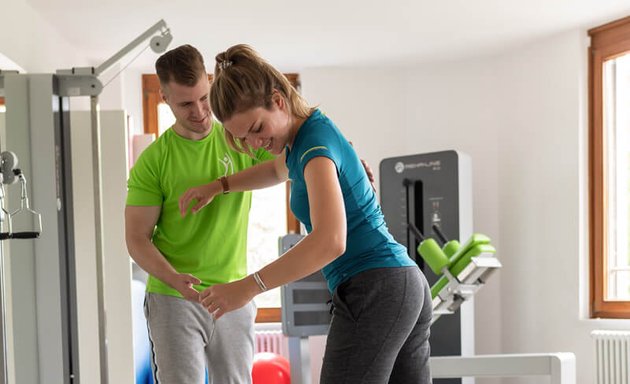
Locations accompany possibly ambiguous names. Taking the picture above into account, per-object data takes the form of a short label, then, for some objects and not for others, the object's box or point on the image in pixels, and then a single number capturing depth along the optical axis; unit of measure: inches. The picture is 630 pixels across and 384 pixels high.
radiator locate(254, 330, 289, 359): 226.1
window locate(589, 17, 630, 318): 191.2
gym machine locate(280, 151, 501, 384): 196.7
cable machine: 98.5
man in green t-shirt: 85.9
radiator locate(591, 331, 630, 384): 180.9
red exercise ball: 180.1
